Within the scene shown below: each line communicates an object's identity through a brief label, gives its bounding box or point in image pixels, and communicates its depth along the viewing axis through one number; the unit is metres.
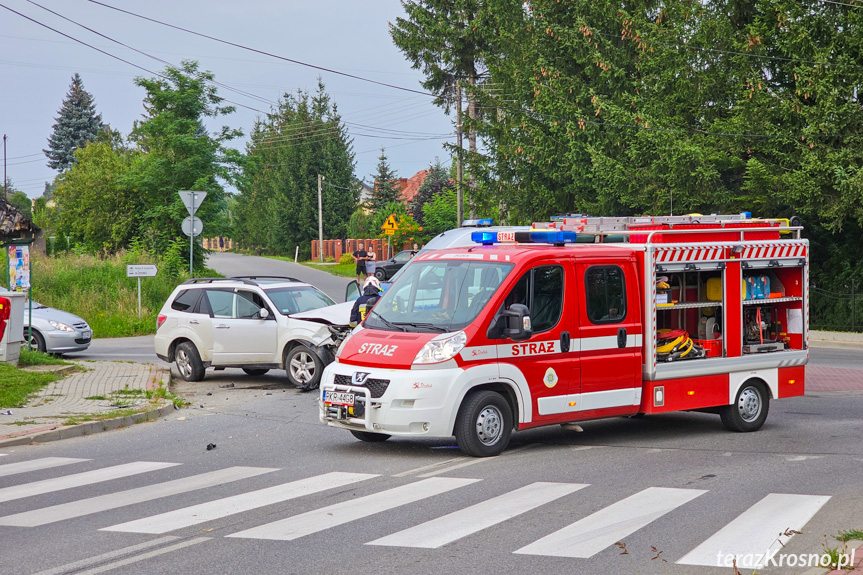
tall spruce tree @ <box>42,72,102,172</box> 100.81
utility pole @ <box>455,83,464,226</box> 45.53
